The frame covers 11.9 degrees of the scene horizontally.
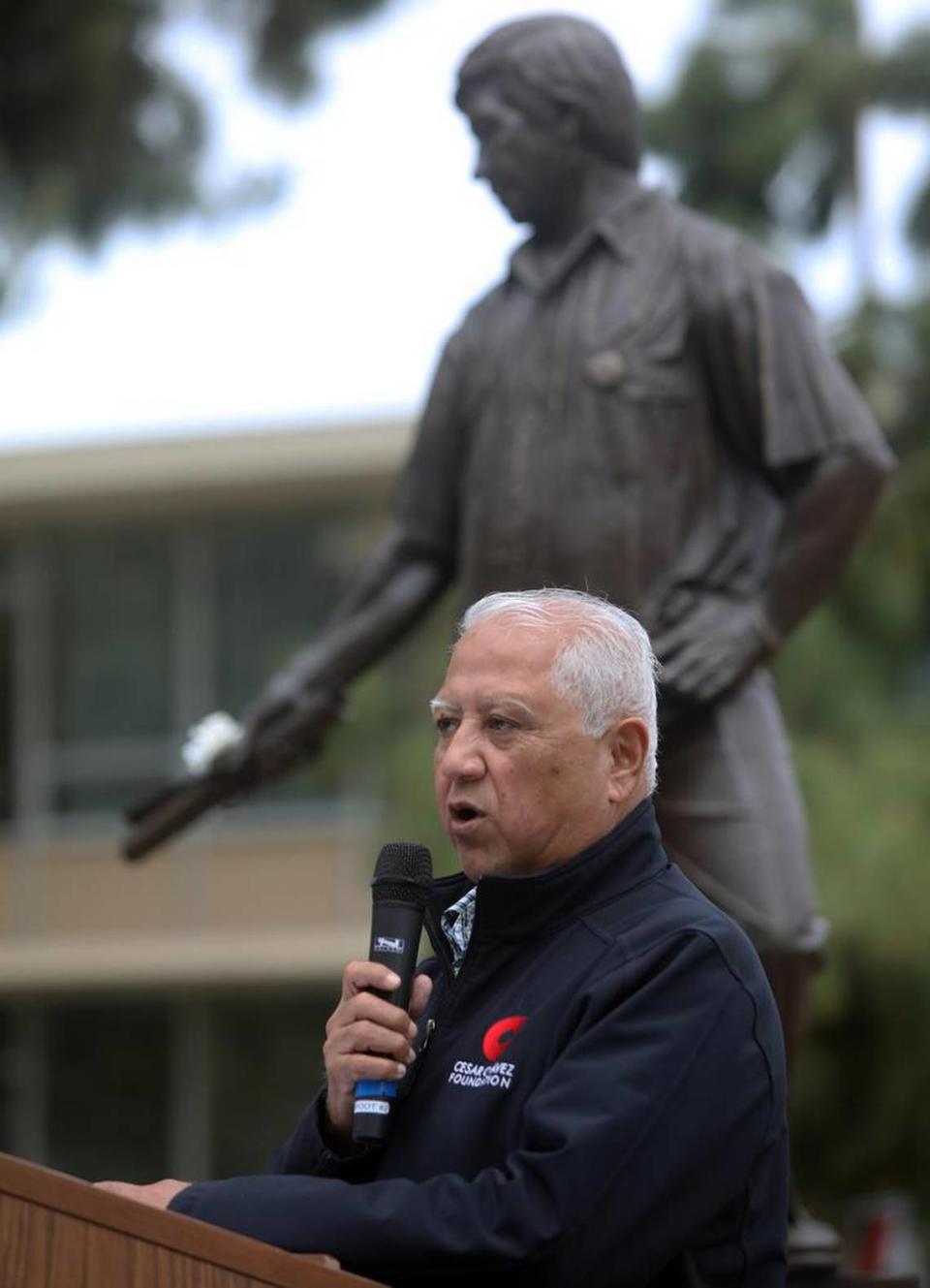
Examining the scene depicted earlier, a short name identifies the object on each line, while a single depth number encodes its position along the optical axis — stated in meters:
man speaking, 4.95
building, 39.45
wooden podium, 4.54
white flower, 9.85
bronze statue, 8.56
